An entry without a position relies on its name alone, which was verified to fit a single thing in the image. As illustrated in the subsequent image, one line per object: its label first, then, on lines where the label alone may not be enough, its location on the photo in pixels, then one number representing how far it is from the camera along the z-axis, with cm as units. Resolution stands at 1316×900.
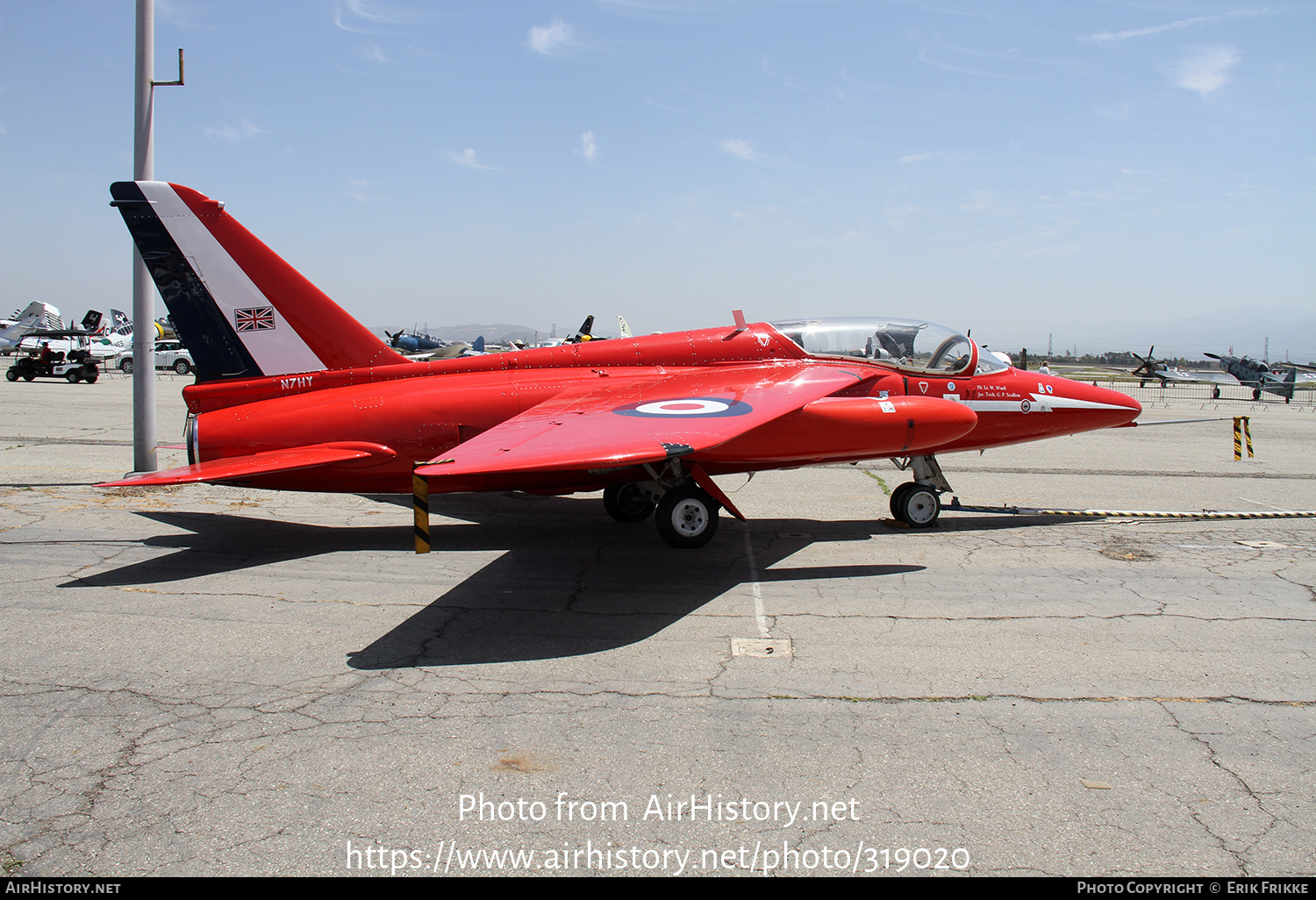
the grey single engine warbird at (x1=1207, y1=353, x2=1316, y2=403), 4468
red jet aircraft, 865
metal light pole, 1198
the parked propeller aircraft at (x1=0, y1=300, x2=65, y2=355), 5494
